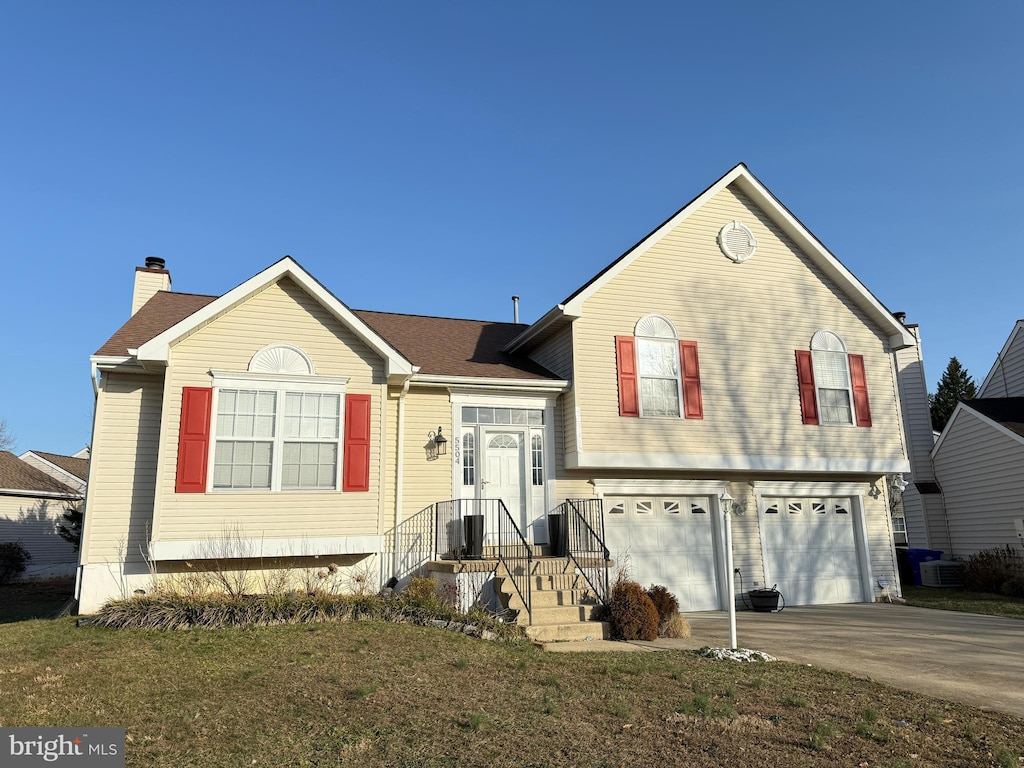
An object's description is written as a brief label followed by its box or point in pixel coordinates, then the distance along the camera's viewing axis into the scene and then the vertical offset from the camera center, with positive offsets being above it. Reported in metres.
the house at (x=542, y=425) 11.38 +2.41
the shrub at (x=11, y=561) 22.09 +0.10
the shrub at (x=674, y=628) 10.52 -1.05
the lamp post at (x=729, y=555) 9.18 -0.01
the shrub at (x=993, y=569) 17.72 -0.47
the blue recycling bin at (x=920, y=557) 20.55 -0.15
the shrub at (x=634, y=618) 10.30 -0.88
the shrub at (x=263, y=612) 9.72 -0.71
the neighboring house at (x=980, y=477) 18.73 +2.01
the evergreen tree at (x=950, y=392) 38.42 +8.73
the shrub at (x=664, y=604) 10.66 -0.72
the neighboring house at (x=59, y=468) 32.59 +4.40
